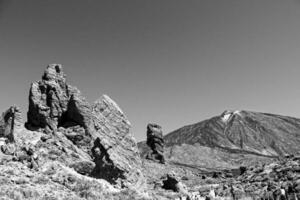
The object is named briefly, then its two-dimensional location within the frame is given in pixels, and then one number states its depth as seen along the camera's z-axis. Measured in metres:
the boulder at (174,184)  29.61
